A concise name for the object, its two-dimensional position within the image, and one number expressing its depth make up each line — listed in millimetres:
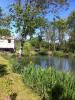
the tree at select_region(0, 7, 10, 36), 8446
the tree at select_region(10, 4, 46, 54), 7270
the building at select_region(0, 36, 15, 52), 21924
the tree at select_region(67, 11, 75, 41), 25740
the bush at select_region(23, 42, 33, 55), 20455
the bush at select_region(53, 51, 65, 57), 22407
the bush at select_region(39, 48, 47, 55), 23739
